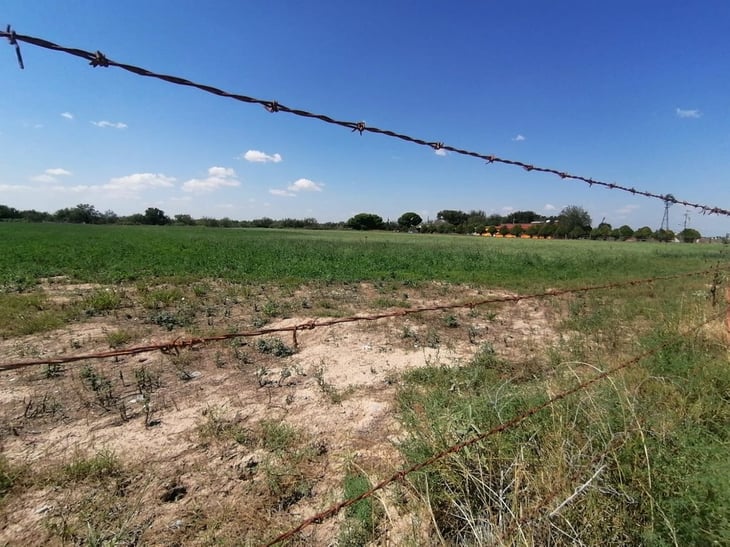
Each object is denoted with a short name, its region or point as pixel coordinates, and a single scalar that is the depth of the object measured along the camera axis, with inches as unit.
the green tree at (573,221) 3739.7
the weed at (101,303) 300.7
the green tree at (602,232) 3479.3
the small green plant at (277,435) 127.5
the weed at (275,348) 222.7
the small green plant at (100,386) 157.6
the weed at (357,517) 88.6
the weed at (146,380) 171.0
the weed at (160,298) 322.7
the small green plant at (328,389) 163.3
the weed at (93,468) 110.2
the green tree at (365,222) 5142.7
